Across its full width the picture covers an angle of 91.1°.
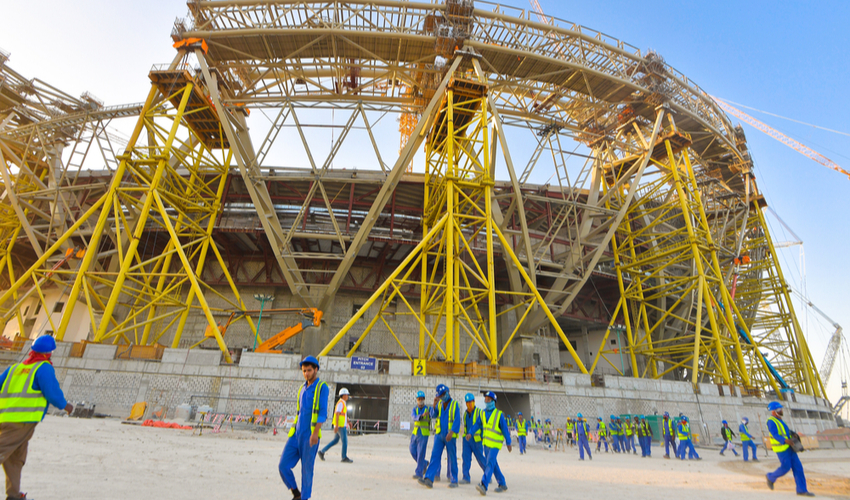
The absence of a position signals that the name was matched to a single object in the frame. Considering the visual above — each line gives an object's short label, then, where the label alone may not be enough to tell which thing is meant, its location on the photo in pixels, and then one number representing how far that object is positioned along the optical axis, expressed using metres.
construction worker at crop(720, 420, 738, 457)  13.39
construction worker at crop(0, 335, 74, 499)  3.50
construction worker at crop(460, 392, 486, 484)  5.90
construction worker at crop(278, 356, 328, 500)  3.78
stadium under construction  19.00
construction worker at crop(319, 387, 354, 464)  7.64
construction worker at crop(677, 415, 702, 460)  11.94
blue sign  15.09
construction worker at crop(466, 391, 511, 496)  5.66
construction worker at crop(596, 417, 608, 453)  14.53
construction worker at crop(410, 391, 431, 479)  6.23
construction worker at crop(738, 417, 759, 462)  11.86
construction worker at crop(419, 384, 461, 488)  5.91
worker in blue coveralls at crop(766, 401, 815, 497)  6.27
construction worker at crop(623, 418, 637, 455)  13.69
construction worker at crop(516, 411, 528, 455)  11.70
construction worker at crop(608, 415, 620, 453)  14.25
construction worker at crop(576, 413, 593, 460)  10.97
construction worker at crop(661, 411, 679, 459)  12.53
